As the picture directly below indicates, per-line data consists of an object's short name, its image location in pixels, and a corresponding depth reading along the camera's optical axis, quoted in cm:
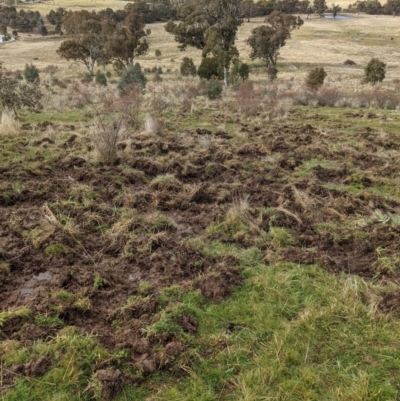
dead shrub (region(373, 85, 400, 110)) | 1595
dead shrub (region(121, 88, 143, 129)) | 1098
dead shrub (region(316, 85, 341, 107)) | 1655
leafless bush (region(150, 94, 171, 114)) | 1372
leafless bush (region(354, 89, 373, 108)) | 1638
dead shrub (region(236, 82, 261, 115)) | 1395
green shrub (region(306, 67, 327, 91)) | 2115
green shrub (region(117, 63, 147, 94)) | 1827
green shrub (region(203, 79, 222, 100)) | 1725
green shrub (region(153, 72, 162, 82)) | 2686
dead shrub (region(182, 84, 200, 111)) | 1471
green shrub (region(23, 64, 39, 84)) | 2566
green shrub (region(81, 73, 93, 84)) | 2626
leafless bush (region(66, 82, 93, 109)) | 1470
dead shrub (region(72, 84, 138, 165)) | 797
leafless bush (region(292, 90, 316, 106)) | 1683
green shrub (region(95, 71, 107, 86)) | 2350
